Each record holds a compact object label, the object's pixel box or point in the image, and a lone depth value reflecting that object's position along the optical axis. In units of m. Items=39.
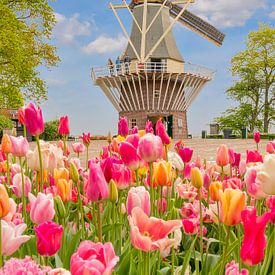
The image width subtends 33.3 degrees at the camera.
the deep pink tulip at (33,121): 2.10
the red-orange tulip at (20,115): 2.81
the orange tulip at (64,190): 2.05
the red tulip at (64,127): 2.95
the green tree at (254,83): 34.41
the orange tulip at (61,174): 2.31
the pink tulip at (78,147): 4.01
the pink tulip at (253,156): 2.54
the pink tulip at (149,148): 1.78
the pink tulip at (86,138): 3.78
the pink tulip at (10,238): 1.21
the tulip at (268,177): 1.37
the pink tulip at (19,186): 2.31
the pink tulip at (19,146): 2.33
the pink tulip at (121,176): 1.84
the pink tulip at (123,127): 3.14
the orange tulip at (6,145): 2.59
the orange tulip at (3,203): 1.21
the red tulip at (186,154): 2.94
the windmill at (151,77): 28.25
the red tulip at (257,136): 3.96
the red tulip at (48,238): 1.12
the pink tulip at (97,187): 1.42
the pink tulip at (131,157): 1.91
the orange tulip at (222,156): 2.43
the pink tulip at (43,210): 1.38
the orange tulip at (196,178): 1.82
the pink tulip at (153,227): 1.03
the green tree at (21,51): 18.09
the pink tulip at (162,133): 2.55
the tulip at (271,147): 2.73
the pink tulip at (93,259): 0.78
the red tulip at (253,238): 1.01
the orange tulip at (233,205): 1.30
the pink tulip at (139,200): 1.35
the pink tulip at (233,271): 1.23
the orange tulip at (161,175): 1.94
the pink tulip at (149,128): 2.96
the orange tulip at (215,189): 2.07
